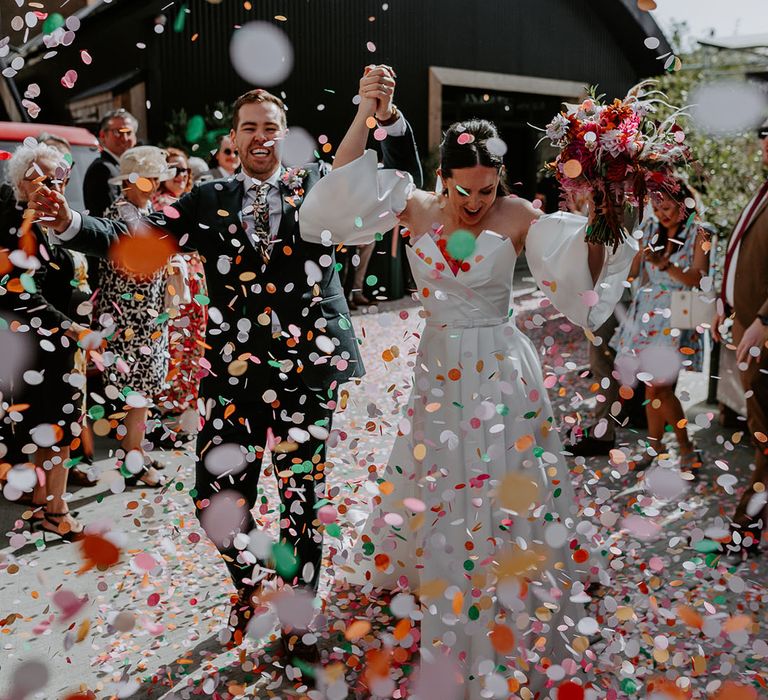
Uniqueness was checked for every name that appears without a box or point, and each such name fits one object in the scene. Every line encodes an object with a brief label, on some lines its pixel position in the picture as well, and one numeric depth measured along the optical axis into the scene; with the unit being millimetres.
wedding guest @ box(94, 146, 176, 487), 4223
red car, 5184
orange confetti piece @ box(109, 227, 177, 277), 2662
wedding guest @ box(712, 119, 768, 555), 3344
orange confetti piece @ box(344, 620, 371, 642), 2789
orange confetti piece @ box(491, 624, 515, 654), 2412
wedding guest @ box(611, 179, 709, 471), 4316
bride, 2412
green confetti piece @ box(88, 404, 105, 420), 2676
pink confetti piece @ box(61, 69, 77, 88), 2262
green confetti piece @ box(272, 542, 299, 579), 2719
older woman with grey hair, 3504
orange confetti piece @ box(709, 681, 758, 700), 2404
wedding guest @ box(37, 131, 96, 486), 3857
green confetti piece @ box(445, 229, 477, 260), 2518
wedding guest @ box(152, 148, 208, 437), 5160
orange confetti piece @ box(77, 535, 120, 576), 2752
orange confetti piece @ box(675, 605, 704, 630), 2836
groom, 2654
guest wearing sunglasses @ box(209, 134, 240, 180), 6391
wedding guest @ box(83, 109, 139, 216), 5074
